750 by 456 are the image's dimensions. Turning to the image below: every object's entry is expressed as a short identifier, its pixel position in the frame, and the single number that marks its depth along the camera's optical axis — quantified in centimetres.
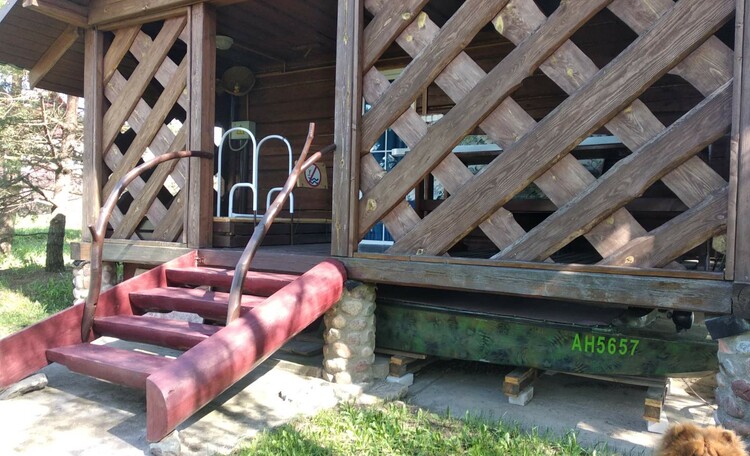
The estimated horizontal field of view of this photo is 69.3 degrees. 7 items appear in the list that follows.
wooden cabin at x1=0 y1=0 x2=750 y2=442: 284
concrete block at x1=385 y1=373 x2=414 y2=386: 400
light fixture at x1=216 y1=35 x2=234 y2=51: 577
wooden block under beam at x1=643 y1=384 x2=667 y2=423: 324
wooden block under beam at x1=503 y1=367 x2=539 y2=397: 363
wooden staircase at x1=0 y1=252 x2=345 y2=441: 262
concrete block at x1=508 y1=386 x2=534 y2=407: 366
